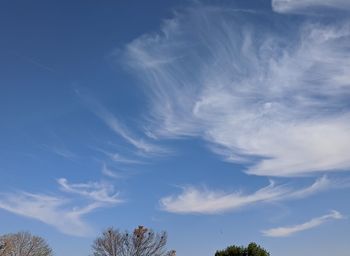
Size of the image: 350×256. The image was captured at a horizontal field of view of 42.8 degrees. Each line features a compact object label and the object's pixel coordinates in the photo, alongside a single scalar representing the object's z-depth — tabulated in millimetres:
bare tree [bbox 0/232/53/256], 63531
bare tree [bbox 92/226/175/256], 64938
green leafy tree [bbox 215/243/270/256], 74375
